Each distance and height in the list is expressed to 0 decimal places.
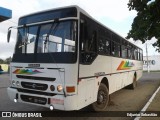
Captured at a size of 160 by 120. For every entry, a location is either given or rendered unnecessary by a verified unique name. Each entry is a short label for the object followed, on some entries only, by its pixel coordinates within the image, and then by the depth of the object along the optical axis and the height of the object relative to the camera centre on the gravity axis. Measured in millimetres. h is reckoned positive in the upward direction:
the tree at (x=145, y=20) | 9998 +3405
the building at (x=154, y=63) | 36811 -213
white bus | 3567 +36
